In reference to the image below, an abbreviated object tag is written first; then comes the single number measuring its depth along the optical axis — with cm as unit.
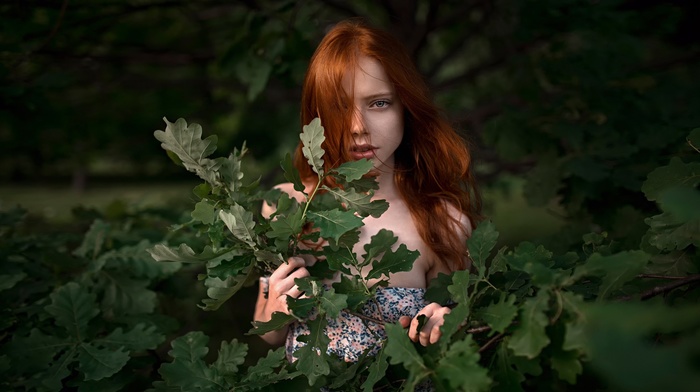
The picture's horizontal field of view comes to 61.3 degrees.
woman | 170
